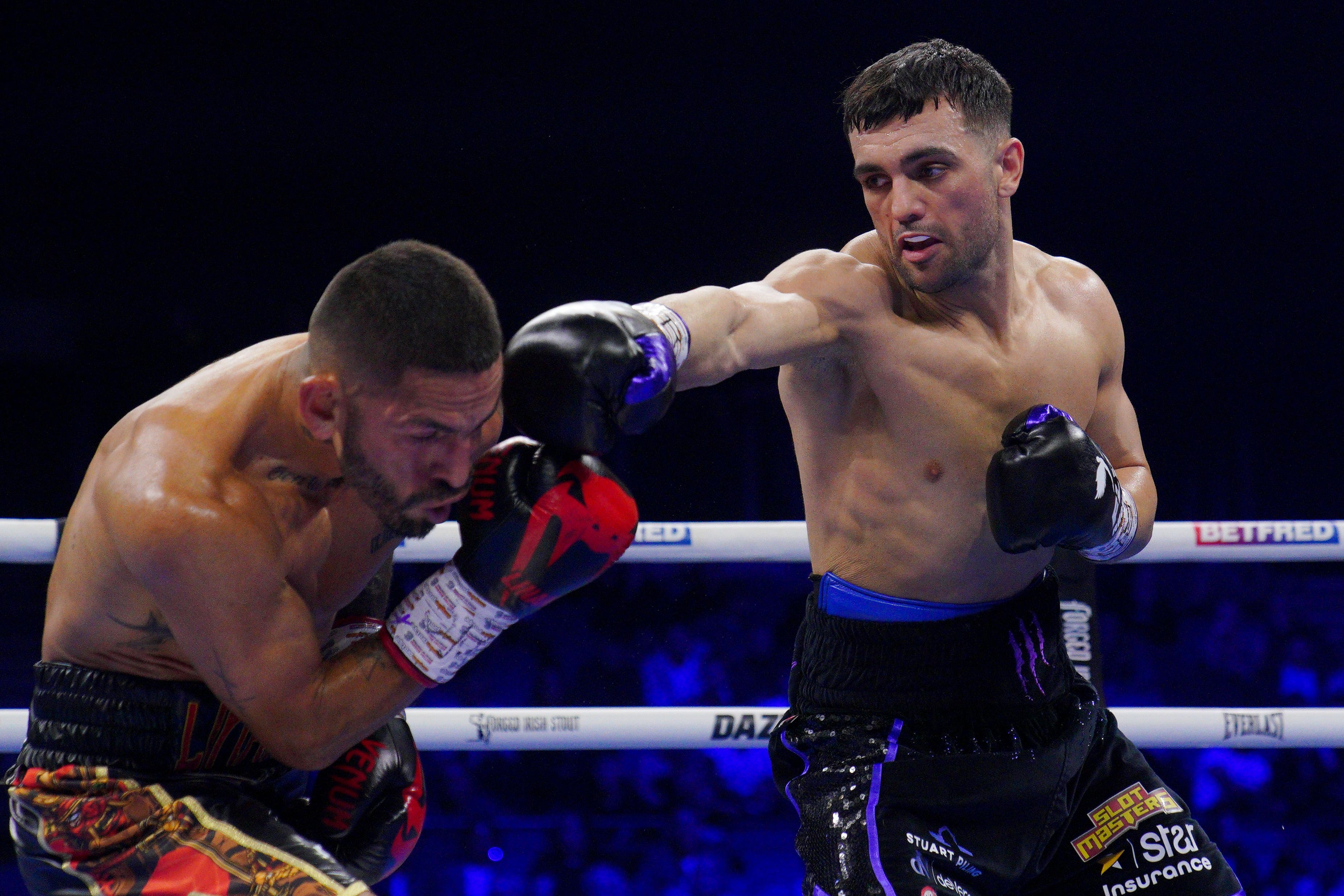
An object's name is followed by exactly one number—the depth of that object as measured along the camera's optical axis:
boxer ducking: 2.94
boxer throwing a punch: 3.11
